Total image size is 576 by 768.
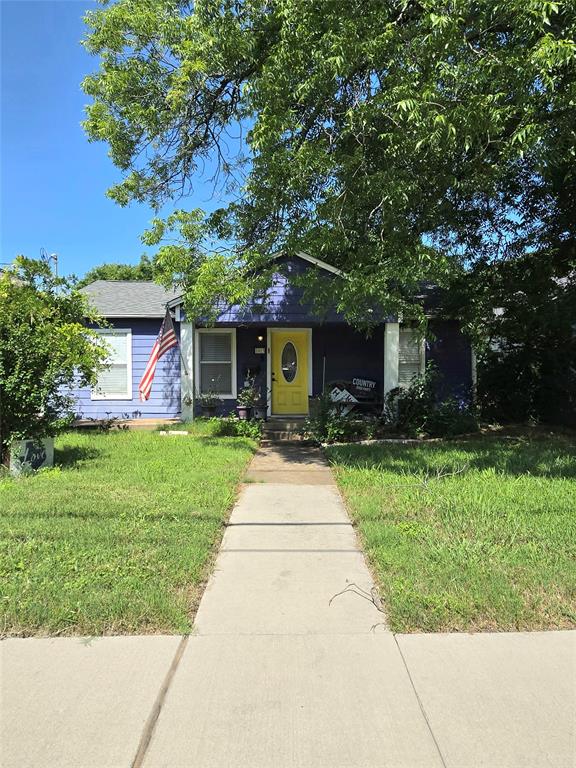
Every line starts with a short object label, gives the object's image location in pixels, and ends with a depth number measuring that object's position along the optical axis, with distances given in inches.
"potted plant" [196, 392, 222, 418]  508.1
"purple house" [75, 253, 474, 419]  535.5
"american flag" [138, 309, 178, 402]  444.5
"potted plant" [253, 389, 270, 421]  510.9
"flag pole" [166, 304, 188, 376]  494.6
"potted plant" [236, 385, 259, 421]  494.9
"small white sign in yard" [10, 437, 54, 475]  290.8
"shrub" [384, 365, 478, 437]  440.1
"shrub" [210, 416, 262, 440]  450.9
